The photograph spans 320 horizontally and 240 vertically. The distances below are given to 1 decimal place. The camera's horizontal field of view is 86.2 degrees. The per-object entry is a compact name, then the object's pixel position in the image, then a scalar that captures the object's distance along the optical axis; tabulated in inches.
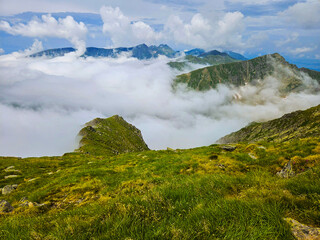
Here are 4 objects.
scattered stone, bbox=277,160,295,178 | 386.6
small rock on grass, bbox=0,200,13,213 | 406.3
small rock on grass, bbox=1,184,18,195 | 727.6
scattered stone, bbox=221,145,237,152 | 880.0
